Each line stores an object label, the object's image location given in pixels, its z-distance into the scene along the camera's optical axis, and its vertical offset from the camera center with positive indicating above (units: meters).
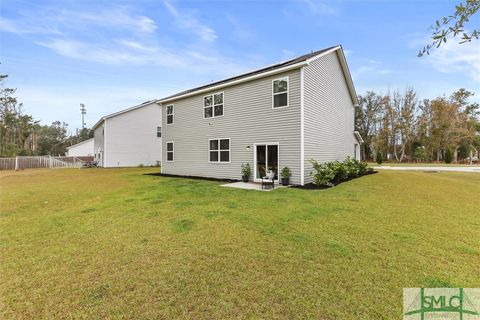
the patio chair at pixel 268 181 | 9.45 -0.98
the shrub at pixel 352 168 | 12.24 -0.57
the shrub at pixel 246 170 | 11.47 -0.64
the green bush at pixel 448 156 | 28.20 +0.16
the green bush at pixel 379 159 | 29.69 -0.22
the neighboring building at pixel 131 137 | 24.28 +2.26
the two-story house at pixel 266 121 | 10.21 +1.96
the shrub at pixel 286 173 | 10.16 -0.70
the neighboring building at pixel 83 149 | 39.69 +1.43
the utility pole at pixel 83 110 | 51.61 +10.68
